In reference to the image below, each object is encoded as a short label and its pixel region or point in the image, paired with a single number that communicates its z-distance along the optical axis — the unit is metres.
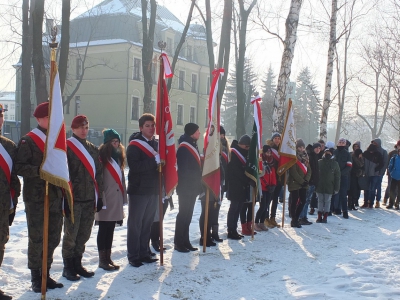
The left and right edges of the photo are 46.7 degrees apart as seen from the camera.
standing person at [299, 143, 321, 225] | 10.56
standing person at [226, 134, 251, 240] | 8.38
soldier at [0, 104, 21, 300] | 4.75
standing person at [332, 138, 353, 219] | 12.16
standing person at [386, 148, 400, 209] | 13.88
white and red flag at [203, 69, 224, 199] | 7.39
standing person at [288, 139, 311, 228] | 9.88
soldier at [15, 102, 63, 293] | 4.89
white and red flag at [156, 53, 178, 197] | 6.52
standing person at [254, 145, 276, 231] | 9.27
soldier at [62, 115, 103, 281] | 5.50
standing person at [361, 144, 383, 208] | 13.73
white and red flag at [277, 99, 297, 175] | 9.40
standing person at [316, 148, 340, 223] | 10.91
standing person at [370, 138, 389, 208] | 13.88
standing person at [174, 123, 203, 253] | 7.13
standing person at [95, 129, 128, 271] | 6.04
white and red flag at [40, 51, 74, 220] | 4.78
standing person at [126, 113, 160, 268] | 6.22
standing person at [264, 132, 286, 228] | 9.79
